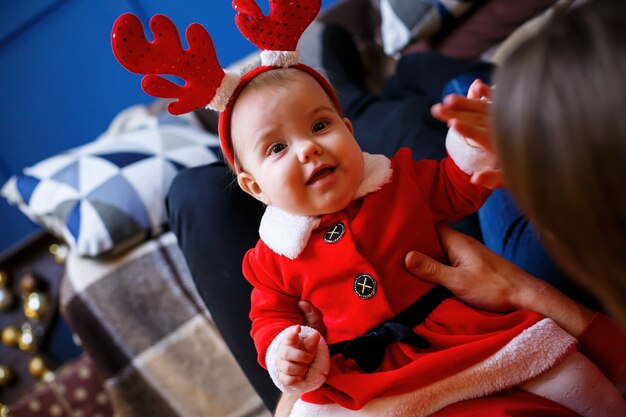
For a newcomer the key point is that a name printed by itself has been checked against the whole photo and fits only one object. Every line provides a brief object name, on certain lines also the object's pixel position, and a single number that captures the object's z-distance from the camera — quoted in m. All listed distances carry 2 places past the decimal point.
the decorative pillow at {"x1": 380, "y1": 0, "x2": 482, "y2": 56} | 1.86
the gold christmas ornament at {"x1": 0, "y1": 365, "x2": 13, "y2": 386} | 2.06
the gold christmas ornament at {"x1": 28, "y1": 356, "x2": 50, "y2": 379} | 2.07
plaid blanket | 1.53
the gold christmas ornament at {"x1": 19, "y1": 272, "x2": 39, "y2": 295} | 2.13
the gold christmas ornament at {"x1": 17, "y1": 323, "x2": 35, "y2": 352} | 2.12
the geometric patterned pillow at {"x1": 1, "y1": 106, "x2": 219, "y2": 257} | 1.51
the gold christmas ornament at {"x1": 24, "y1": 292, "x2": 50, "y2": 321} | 2.12
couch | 1.53
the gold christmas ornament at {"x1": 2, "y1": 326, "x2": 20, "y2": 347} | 2.11
